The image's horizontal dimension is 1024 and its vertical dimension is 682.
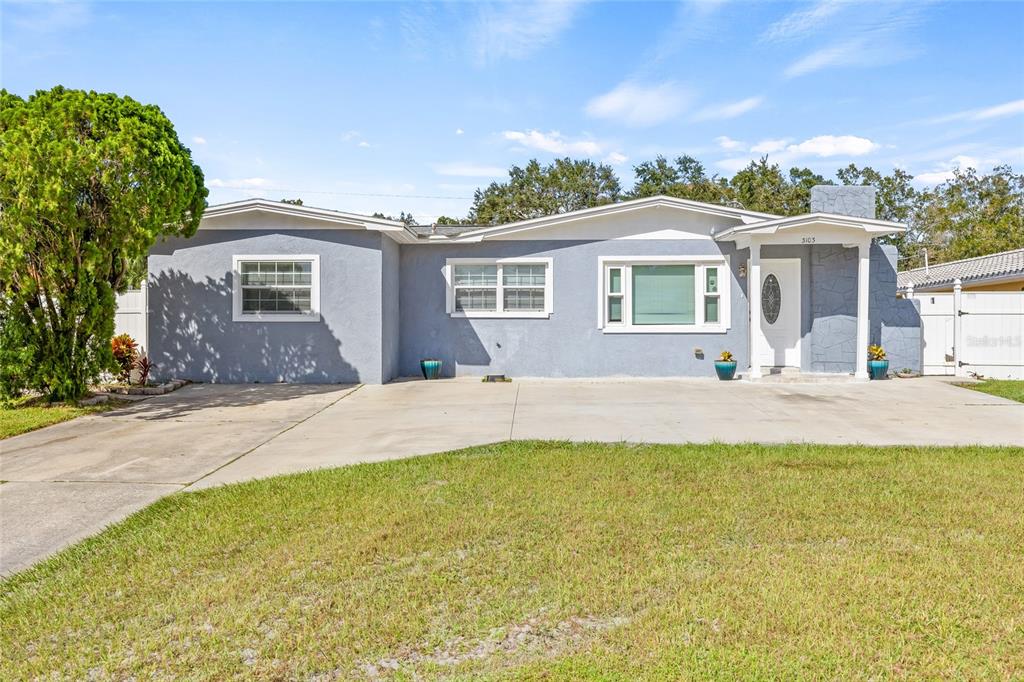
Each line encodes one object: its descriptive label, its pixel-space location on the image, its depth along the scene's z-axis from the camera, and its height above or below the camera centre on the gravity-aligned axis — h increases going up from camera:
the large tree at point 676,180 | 37.16 +9.51
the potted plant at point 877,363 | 12.83 -0.55
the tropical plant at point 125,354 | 11.58 -0.38
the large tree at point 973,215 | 32.22 +6.42
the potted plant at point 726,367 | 12.76 -0.63
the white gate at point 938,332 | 13.48 +0.07
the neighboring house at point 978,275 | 17.64 +1.88
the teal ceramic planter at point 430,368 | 13.34 -0.70
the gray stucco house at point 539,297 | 12.60 +0.74
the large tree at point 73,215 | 8.70 +1.66
